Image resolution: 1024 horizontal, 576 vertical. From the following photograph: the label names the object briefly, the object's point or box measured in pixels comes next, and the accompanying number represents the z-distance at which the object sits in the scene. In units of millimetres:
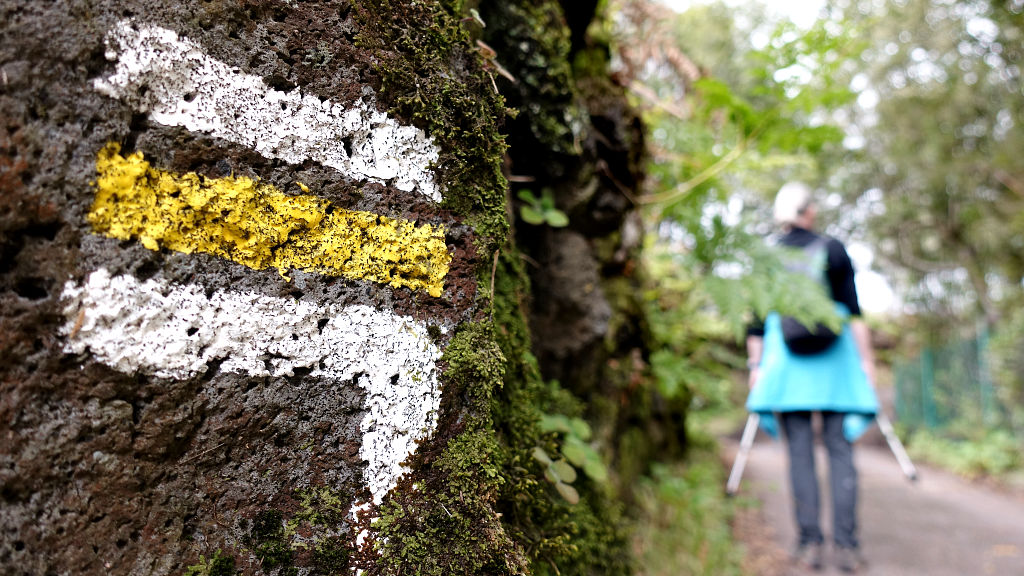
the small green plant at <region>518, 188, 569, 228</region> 432
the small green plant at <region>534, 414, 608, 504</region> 342
